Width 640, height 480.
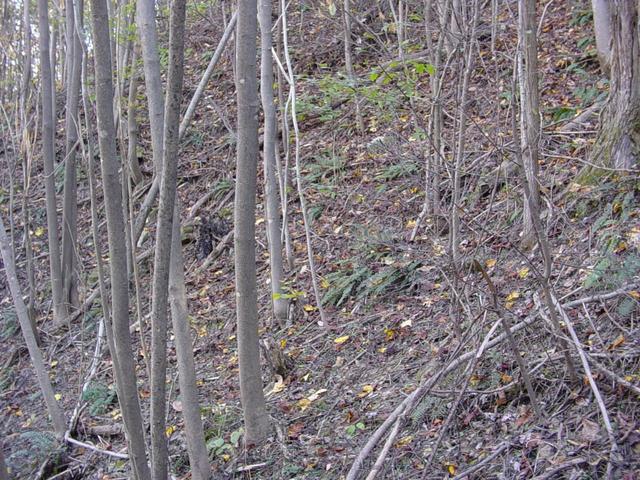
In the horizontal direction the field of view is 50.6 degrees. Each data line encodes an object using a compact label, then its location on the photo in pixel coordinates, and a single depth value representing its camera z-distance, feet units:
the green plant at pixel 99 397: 25.13
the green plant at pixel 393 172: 27.99
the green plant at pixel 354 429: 16.99
